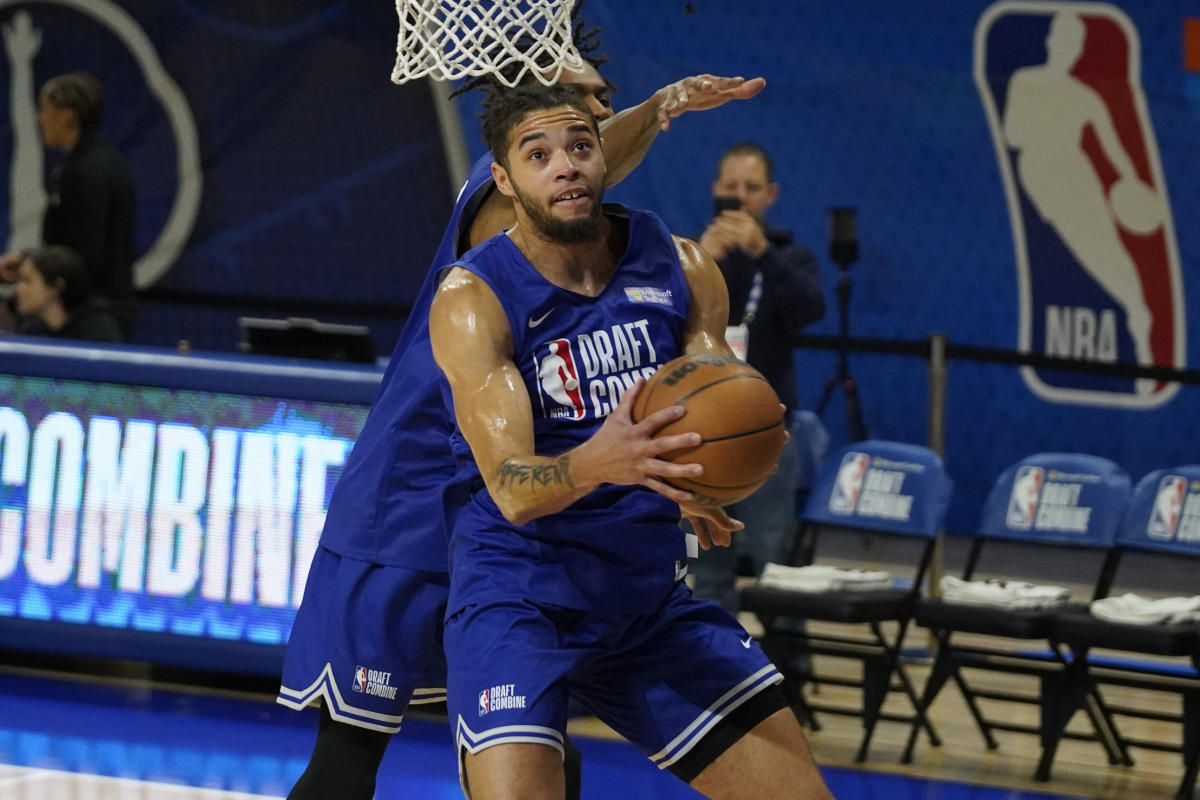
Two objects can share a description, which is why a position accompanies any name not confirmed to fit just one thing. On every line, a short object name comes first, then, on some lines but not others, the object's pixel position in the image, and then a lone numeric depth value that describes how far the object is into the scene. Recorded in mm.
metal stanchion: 16609
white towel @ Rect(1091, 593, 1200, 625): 13297
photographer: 15258
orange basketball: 7207
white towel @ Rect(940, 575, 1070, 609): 13875
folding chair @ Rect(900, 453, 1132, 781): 13719
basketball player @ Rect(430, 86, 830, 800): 7680
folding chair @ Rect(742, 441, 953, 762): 14039
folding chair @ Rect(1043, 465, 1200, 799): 13086
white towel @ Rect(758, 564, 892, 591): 14328
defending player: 8844
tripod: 21172
